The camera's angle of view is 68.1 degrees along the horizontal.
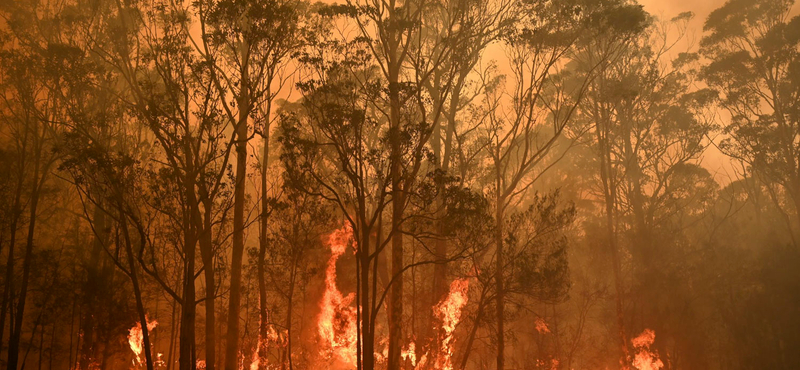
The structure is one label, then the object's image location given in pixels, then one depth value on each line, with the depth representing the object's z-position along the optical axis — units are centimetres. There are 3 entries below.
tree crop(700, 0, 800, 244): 2542
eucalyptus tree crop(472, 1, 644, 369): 1864
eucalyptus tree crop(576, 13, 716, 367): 2623
